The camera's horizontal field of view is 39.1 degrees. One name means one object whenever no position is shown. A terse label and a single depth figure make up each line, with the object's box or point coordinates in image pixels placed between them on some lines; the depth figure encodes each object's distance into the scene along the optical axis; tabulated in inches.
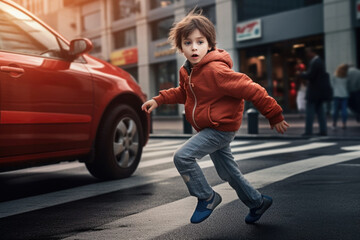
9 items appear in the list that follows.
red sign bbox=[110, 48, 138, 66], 1181.7
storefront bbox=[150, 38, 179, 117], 1068.5
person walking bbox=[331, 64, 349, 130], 518.9
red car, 169.2
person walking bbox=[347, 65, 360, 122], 533.6
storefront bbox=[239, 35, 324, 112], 784.4
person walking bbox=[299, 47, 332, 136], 416.5
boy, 125.0
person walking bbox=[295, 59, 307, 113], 510.8
